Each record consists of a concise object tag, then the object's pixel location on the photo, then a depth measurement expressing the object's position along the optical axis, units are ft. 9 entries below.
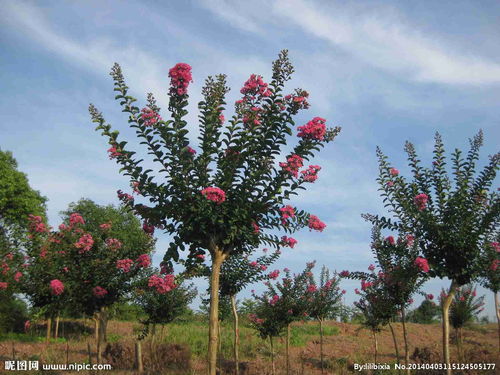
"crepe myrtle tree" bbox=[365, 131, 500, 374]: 30.99
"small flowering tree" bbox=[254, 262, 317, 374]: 51.01
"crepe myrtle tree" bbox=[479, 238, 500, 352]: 31.40
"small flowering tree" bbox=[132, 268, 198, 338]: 55.16
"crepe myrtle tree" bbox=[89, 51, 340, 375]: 19.47
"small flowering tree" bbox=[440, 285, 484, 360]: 61.41
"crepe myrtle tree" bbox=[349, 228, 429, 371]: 35.58
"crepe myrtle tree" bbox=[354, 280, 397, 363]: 45.34
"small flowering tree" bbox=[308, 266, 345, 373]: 56.49
